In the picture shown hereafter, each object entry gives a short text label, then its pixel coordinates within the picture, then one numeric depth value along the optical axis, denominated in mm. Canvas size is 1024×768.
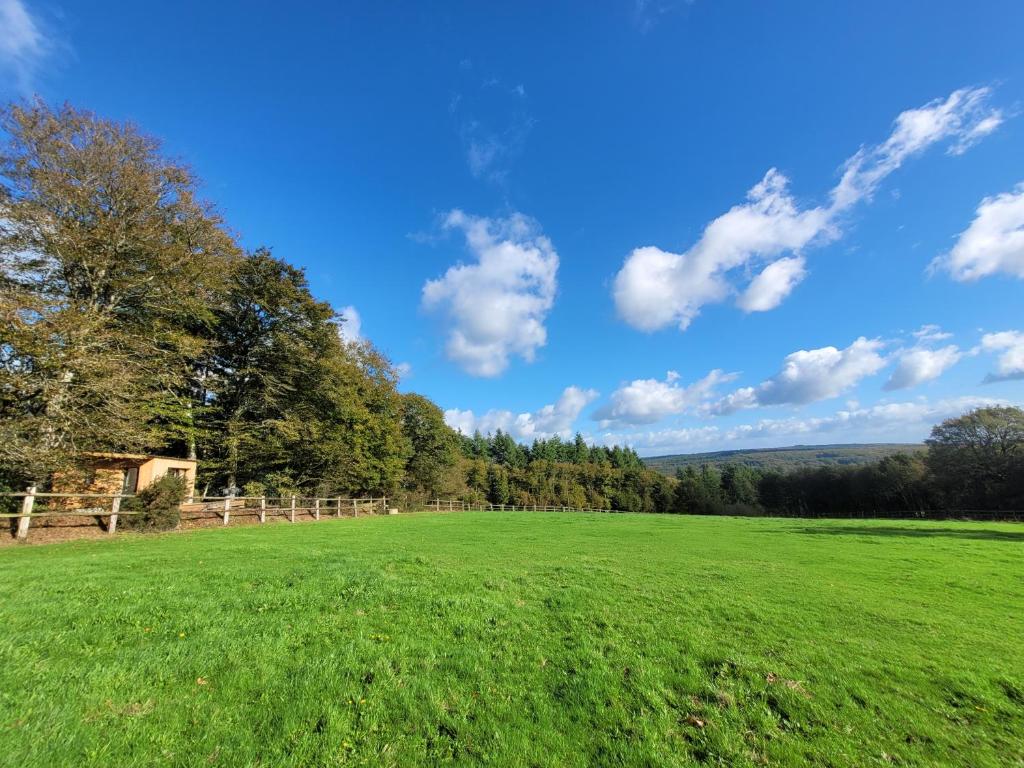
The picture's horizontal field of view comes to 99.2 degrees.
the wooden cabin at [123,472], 18016
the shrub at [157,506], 16734
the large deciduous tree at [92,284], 13305
